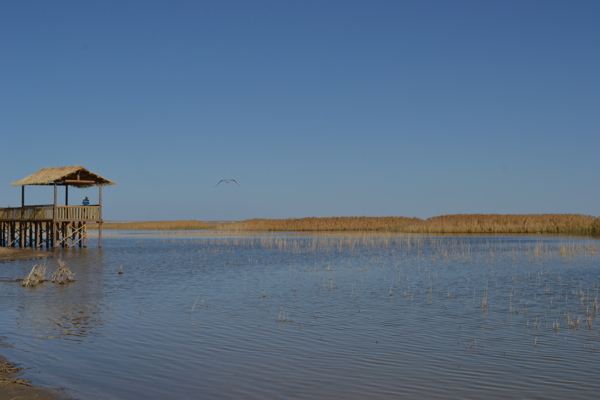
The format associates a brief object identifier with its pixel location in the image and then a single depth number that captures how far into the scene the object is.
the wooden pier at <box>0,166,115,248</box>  36.91
